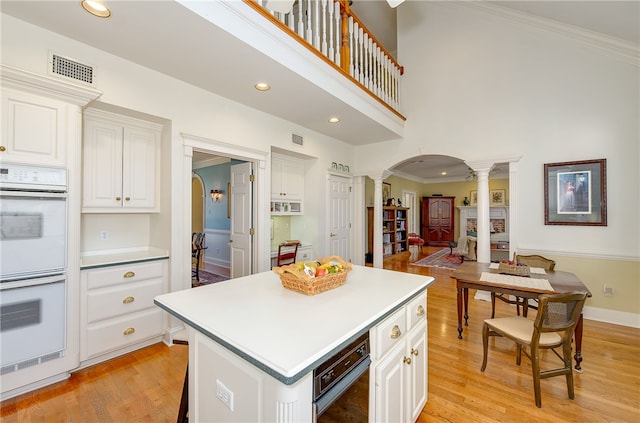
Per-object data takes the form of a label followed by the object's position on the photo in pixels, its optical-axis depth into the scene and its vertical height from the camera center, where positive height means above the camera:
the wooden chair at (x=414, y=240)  8.81 -0.89
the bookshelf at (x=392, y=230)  7.94 -0.55
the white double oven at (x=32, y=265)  1.90 -0.39
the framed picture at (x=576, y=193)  3.47 +0.27
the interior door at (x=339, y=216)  5.02 -0.06
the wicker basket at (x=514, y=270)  2.78 -0.60
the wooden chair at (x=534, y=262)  3.08 -0.58
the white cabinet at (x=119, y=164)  2.58 +0.50
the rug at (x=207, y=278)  5.03 -1.31
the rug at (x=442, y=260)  6.99 -1.34
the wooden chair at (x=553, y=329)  1.90 -0.83
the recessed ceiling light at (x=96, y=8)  1.83 +1.41
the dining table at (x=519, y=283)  2.35 -0.65
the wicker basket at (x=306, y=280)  1.53 -0.40
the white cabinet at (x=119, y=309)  2.36 -0.89
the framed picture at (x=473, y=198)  10.31 +0.57
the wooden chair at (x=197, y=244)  5.01 -0.62
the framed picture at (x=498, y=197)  9.55 +0.56
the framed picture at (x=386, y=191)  8.41 +0.67
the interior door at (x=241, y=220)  3.84 -0.11
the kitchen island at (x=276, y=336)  0.89 -0.47
